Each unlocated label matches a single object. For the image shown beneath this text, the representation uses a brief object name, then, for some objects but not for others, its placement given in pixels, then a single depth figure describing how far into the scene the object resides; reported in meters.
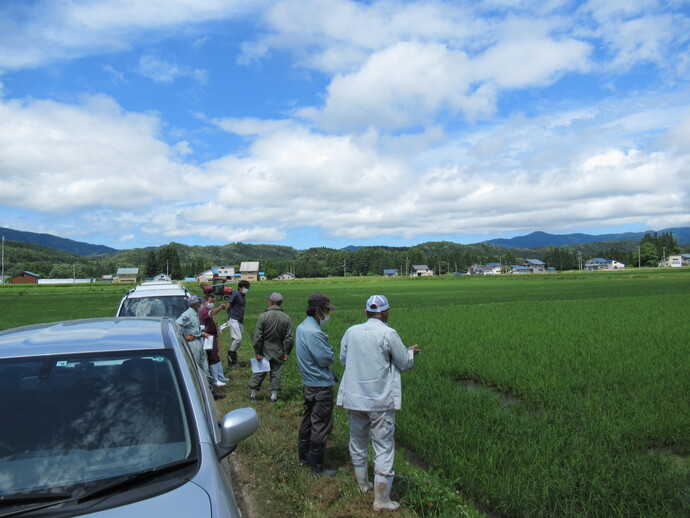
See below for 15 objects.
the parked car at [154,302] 9.91
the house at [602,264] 151.38
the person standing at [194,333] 8.34
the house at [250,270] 133.00
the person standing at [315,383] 5.12
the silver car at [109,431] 2.17
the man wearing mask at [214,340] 9.47
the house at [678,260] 137.25
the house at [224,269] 141.75
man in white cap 4.23
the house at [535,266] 163.35
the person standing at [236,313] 11.28
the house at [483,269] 163.62
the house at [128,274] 121.80
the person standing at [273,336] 7.73
